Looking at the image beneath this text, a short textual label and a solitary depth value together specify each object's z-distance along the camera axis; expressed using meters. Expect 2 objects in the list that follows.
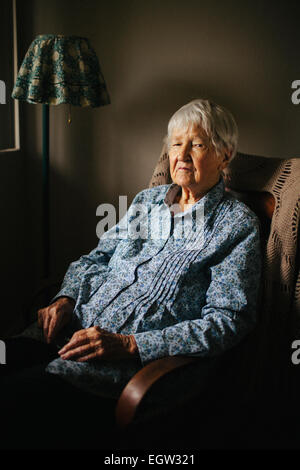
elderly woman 1.29
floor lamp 1.82
